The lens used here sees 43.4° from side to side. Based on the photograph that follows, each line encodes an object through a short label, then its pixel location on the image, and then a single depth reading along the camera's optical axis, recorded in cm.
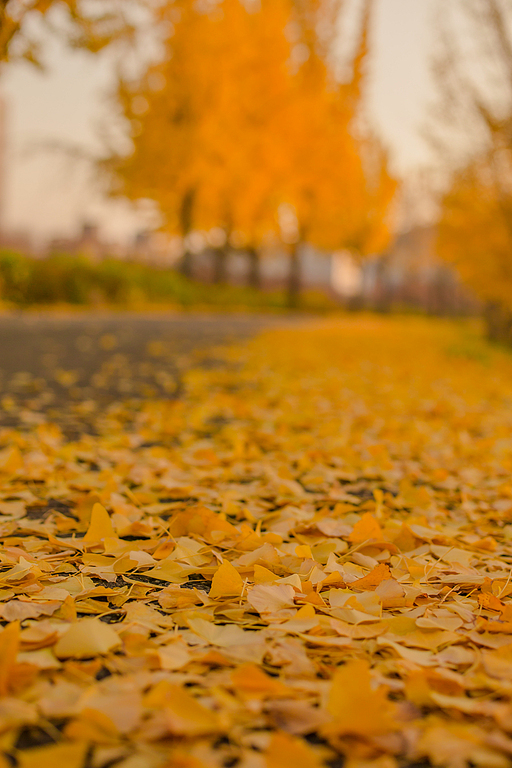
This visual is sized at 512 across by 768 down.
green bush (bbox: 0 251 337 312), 1209
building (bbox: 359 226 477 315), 3372
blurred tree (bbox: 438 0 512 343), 805
